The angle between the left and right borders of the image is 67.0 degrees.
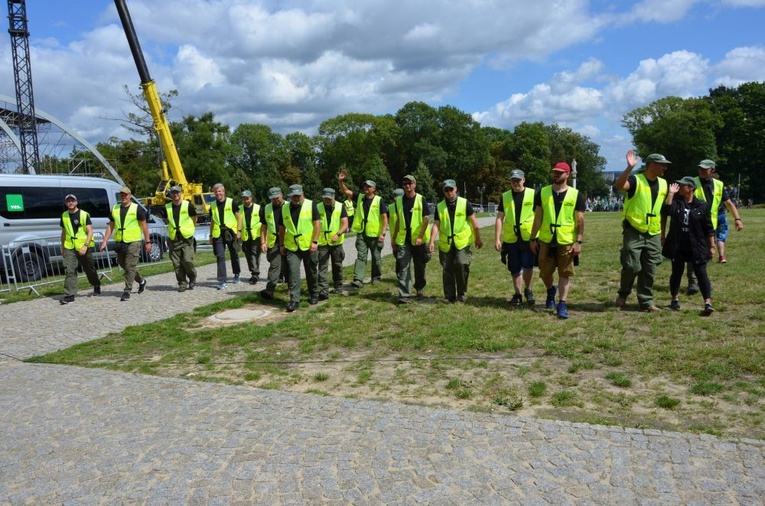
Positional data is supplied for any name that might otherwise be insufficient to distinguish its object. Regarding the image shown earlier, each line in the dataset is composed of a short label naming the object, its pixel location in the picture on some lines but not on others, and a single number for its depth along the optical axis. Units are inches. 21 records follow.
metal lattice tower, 1581.0
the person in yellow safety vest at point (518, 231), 326.3
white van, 511.5
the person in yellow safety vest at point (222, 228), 451.8
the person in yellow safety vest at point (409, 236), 355.6
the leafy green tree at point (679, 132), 2447.1
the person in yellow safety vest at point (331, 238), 383.6
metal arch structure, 1663.4
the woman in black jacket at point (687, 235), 285.6
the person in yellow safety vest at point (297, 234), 351.3
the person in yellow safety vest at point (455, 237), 334.3
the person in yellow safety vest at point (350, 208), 638.7
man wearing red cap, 290.5
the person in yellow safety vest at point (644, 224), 287.9
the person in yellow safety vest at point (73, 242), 410.0
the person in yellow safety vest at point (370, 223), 415.5
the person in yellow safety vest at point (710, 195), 326.3
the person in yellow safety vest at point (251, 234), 473.7
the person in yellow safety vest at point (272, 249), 366.0
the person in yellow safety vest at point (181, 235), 427.8
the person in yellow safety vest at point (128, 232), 418.3
